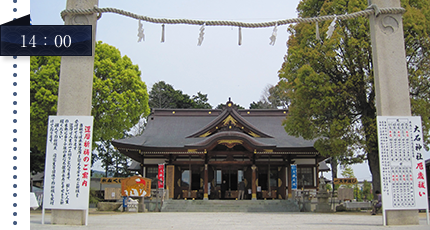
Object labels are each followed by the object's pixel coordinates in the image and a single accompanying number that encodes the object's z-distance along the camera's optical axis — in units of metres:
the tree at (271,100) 37.78
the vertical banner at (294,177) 17.97
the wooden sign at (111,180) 16.30
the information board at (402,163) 7.21
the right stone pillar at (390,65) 7.57
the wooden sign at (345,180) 16.14
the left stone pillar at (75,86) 7.33
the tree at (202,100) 39.62
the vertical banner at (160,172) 17.97
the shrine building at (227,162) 18.64
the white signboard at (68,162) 7.01
